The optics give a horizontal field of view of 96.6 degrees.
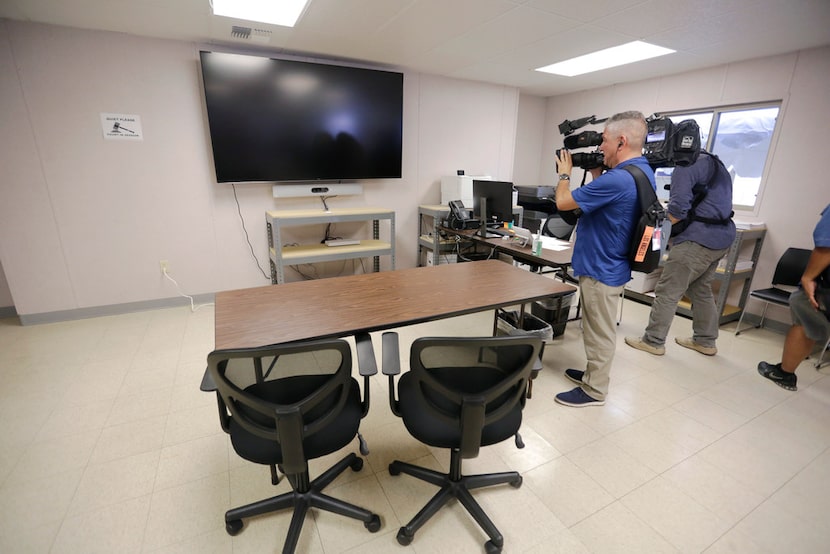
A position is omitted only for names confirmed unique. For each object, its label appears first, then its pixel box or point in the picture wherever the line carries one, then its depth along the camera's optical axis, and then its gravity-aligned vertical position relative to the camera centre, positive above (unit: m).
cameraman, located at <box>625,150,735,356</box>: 2.72 -0.54
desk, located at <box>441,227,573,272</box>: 2.60 -0.59
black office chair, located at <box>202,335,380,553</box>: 1.17 -0.77
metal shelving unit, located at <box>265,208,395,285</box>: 3.67 -0.83
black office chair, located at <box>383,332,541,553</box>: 1.22 -0.74
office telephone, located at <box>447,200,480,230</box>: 3.74 -0.46
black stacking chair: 3.21 -0.81
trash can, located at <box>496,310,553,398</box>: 2.81 -1.13
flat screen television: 3.48 +0.49
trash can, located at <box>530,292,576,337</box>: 3.12 -1.16
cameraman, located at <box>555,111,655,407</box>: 2.04 -0.35
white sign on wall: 3.28 +0.33
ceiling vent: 3.12 +1.11
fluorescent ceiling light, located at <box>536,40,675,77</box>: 3.32 +1.11
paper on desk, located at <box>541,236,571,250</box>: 3.04 -0.57
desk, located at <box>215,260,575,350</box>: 1.54 -0.63
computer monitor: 3.42 -0.27
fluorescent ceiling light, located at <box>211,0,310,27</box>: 2.65 +1.13
